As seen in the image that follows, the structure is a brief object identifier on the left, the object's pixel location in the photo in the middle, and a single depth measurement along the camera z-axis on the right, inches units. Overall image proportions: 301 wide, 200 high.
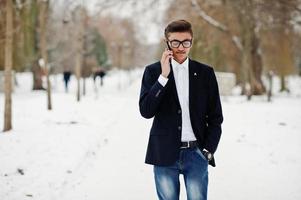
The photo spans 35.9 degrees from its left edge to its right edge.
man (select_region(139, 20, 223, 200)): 134.0
